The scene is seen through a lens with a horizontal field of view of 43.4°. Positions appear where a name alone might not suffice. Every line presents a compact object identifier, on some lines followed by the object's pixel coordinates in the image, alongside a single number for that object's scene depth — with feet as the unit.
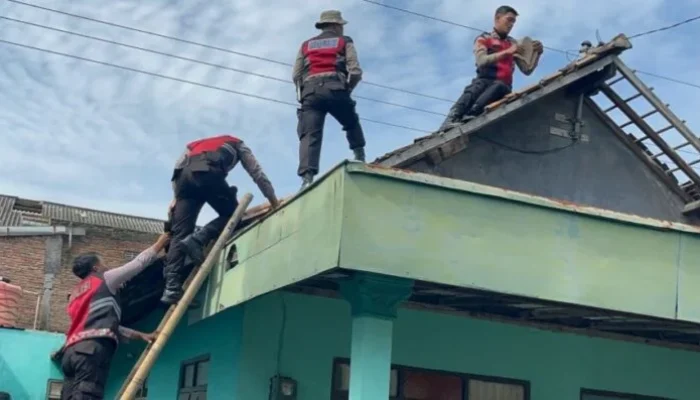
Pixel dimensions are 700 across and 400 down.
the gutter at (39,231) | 105.09
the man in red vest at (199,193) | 25.58
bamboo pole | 22.49
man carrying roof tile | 34.01
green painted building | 19.69
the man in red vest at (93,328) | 24.22
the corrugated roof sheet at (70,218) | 116.57
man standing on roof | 27.27
